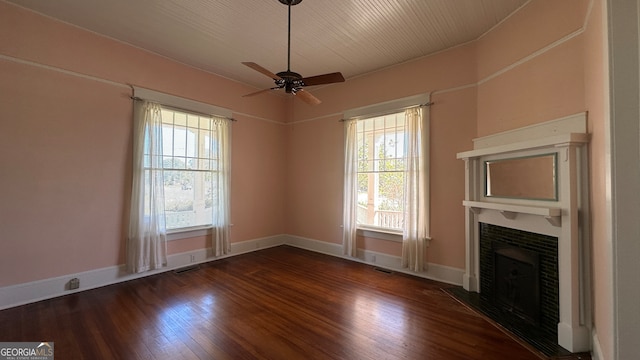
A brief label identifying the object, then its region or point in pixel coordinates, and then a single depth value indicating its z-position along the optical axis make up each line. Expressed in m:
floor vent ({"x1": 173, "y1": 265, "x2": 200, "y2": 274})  4.05
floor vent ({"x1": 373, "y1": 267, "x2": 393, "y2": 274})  4.11
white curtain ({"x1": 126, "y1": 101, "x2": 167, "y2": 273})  3.67
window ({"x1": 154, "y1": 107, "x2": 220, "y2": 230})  4.13
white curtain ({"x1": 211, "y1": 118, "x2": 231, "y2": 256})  4.68
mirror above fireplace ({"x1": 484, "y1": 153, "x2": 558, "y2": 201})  2.49
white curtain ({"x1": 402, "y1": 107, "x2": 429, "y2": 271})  3.88
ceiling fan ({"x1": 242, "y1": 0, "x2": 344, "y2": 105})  2.45
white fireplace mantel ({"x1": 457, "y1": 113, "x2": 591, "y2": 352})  2.20
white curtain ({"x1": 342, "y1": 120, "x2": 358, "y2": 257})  4.68
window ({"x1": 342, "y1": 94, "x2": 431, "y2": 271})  3.92
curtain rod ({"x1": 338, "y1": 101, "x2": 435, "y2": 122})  3.91
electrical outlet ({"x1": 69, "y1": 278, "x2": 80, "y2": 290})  3.21
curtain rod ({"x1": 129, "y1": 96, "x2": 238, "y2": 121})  3.73
